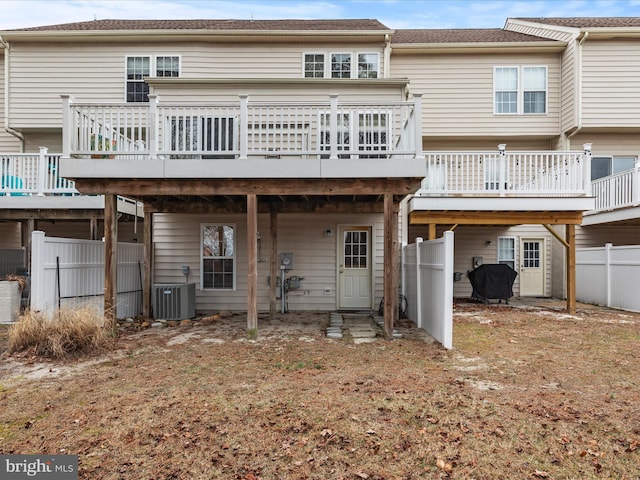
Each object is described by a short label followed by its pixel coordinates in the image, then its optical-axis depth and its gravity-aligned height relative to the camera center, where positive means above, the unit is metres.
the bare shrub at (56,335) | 5.81 -1.29
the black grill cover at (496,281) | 11.34 -1.03
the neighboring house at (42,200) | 9.66 +0.92
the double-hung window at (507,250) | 13.42 -0.26
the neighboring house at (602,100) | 12.41 +4.13
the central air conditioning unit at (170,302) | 9.17 -1.31
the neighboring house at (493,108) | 13.14 +4.08
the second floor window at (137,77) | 12.42 +4.70
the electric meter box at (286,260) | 10.41 -0.47
